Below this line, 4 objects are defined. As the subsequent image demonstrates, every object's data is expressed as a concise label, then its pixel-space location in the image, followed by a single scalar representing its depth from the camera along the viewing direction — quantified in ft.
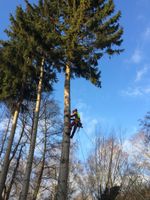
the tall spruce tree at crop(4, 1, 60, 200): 25.96
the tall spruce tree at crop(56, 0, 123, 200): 25.26
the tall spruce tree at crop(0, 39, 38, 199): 31.66
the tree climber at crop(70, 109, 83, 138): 22.66
